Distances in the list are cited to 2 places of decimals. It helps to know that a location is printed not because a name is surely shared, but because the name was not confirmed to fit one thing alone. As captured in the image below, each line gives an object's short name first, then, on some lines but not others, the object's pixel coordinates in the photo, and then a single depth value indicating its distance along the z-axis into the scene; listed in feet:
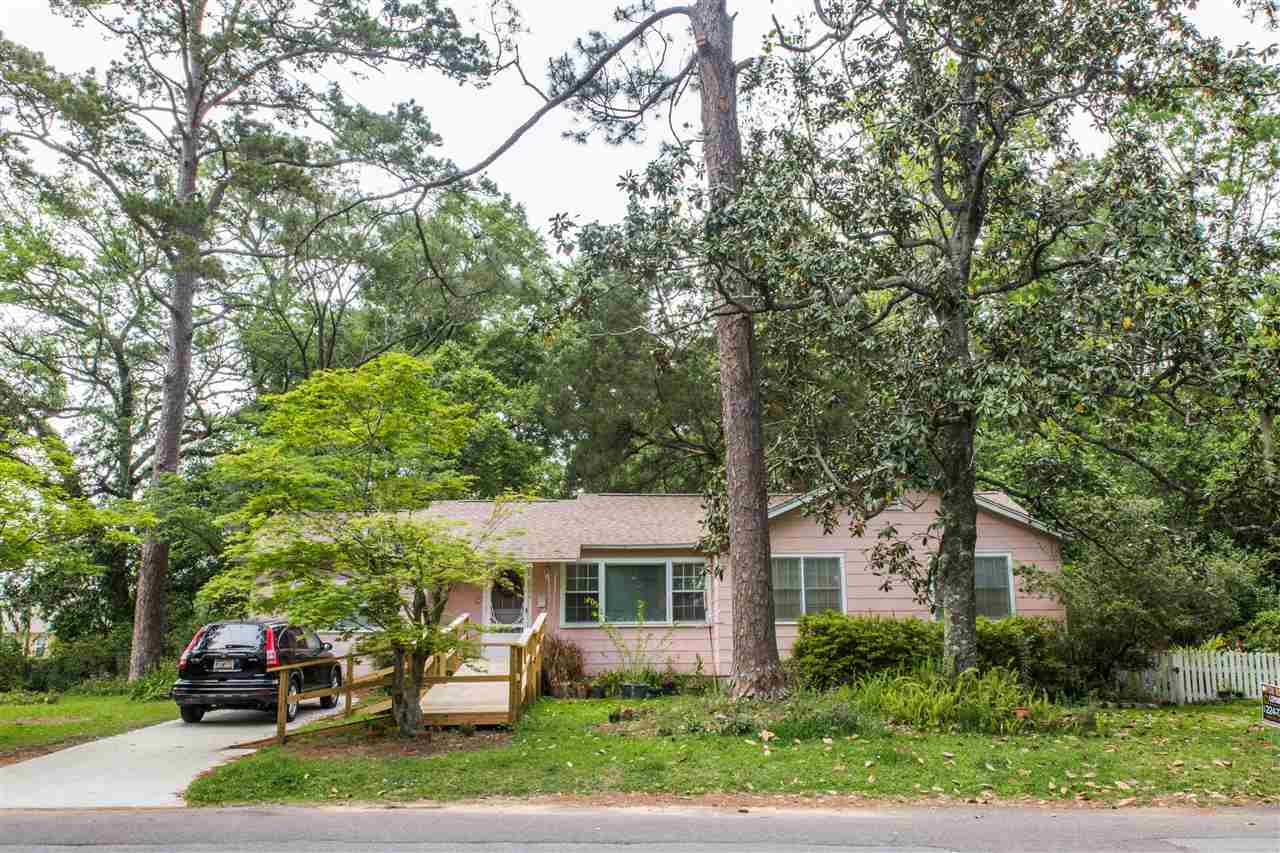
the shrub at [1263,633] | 54.75
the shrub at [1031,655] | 45.19
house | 54.13
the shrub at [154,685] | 57.06
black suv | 41.29
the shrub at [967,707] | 33.99
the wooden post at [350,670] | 34.03
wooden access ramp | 35.55
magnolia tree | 33.78
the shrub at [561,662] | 50.60
